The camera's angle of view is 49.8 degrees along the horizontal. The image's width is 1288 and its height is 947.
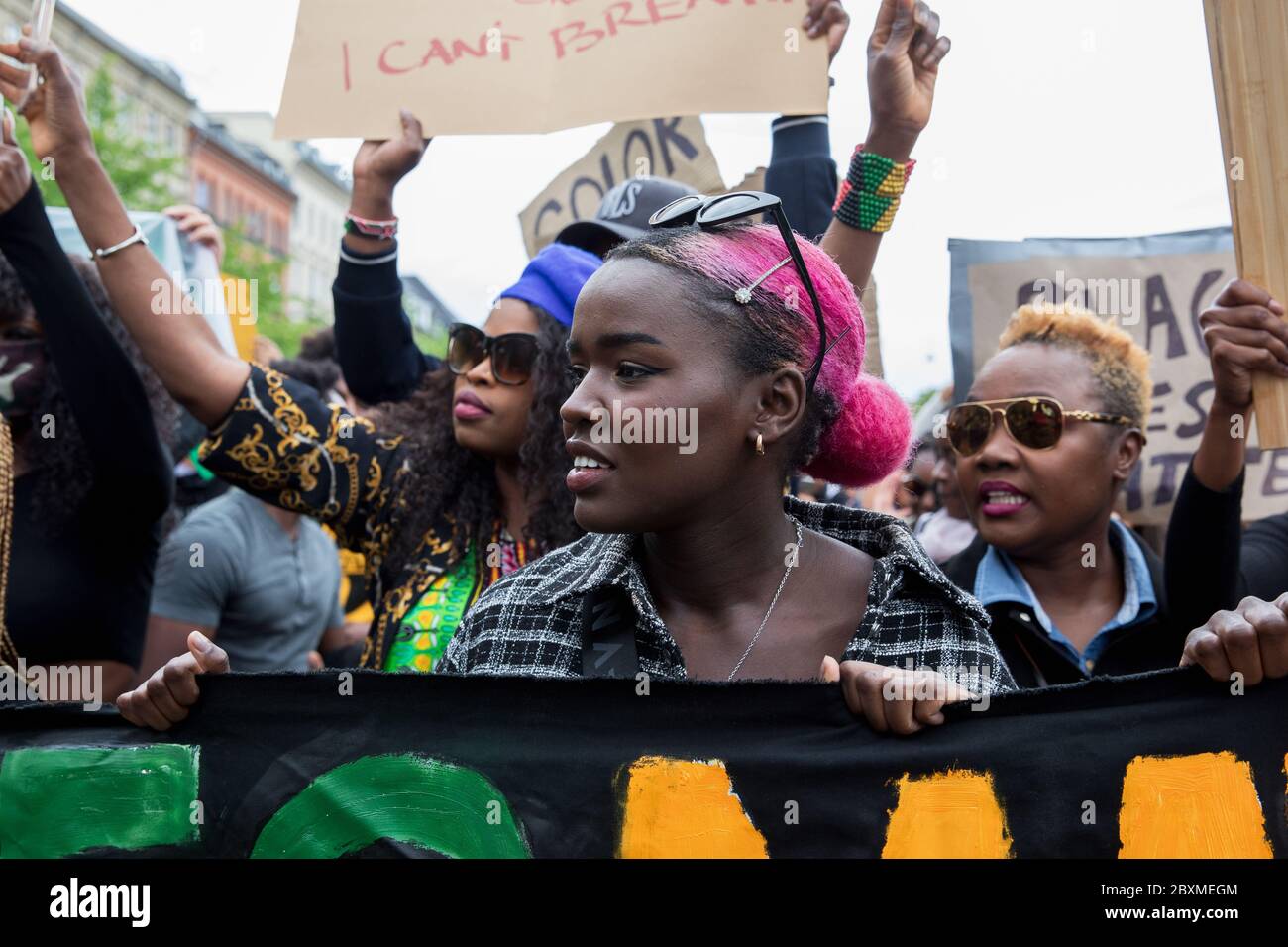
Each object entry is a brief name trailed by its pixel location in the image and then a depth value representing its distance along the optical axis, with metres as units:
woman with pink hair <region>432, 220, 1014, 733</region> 2.12
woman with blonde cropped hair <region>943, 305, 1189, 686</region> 2.95
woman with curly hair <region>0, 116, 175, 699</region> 2.96
